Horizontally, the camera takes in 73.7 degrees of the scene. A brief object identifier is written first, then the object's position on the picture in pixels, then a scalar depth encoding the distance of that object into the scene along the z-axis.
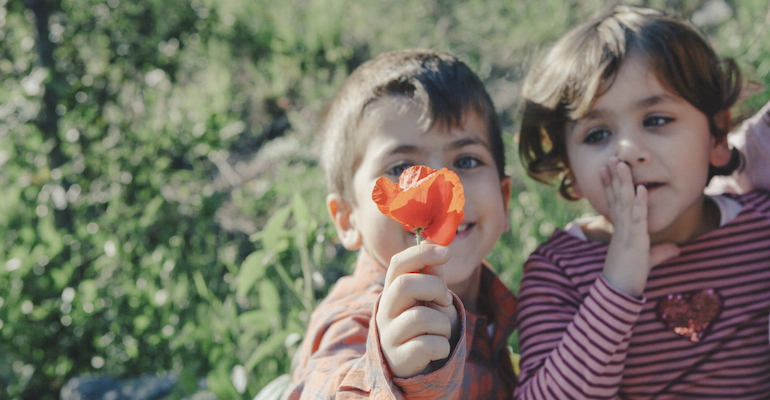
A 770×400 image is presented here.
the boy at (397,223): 0.92
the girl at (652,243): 1.09
